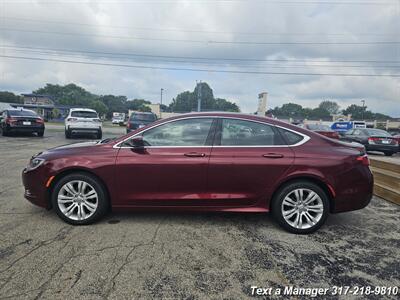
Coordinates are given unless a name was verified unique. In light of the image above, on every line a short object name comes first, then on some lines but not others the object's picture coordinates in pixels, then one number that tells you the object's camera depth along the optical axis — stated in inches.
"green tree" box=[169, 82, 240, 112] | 3489.2
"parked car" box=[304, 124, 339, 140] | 483.5
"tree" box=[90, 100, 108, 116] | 3229.3
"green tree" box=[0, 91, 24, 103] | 3234.5
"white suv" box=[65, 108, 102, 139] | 535.8
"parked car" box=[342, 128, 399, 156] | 510.3
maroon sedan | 136.4
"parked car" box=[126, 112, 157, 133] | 533.0
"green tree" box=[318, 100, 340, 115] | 4687.5
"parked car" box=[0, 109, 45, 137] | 526.3
